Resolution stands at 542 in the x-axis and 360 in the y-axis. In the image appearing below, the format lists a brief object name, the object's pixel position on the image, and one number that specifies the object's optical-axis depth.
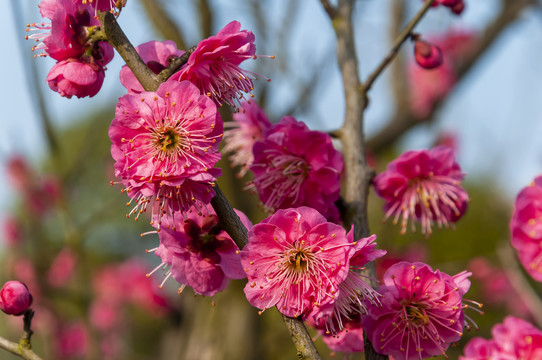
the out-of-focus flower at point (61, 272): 4.12
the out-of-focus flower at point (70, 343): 3.39
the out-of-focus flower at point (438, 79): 3.12
